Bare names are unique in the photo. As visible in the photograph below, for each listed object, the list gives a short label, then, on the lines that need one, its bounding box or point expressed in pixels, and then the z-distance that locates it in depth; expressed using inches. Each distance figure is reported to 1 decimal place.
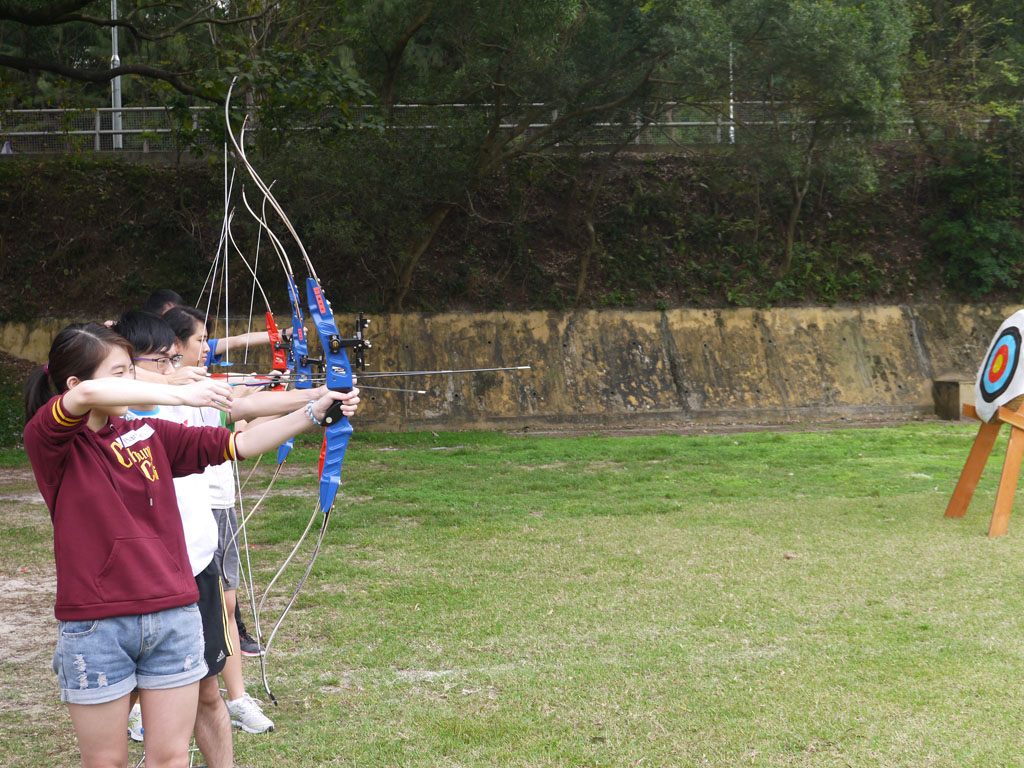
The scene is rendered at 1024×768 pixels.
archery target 273.4
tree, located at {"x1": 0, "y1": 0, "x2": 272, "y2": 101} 375.2
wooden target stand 257.4
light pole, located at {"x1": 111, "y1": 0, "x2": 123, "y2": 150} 671.8
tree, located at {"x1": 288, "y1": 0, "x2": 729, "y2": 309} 499.8
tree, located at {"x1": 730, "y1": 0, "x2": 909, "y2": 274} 479.8
